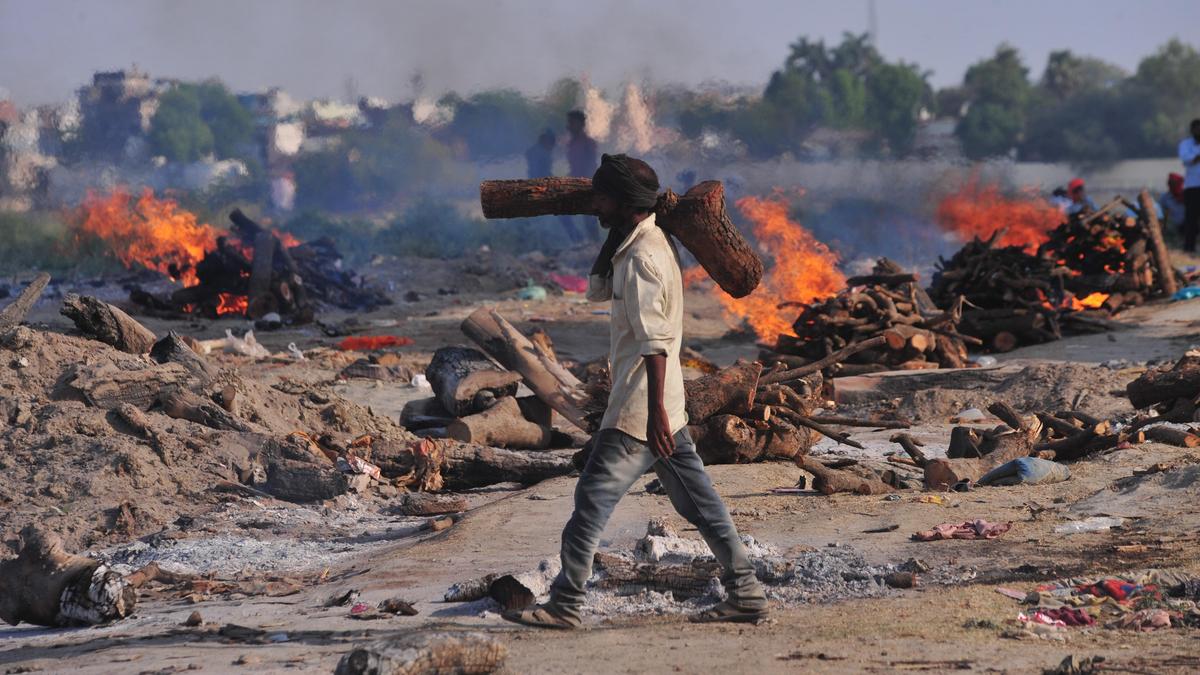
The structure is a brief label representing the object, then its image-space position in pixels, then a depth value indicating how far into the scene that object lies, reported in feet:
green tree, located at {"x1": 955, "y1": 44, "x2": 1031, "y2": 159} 301.84
